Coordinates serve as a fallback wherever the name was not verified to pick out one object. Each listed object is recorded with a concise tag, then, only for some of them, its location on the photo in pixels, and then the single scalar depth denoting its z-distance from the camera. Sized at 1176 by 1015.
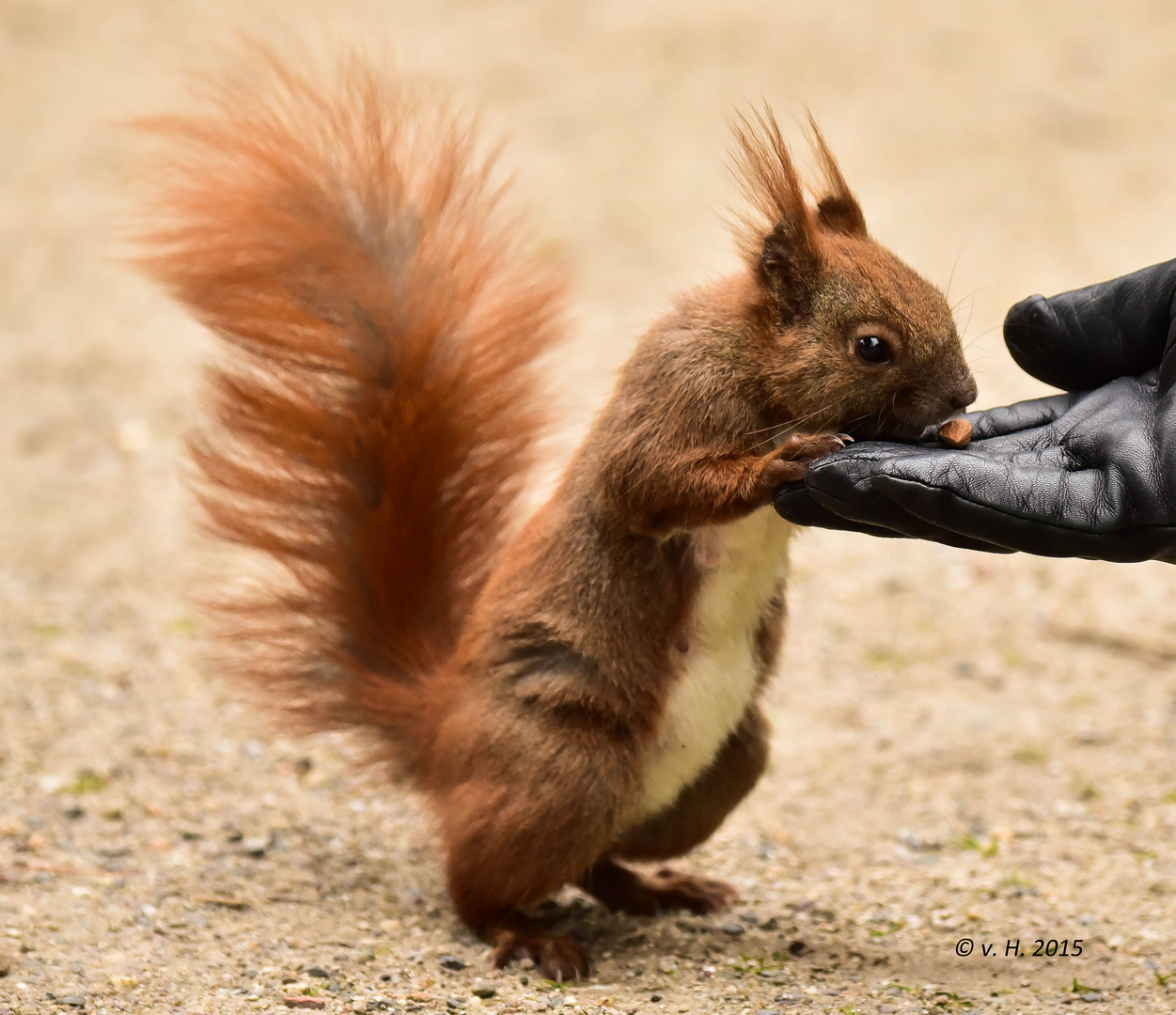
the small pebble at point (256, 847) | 7.14
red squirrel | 5.62
